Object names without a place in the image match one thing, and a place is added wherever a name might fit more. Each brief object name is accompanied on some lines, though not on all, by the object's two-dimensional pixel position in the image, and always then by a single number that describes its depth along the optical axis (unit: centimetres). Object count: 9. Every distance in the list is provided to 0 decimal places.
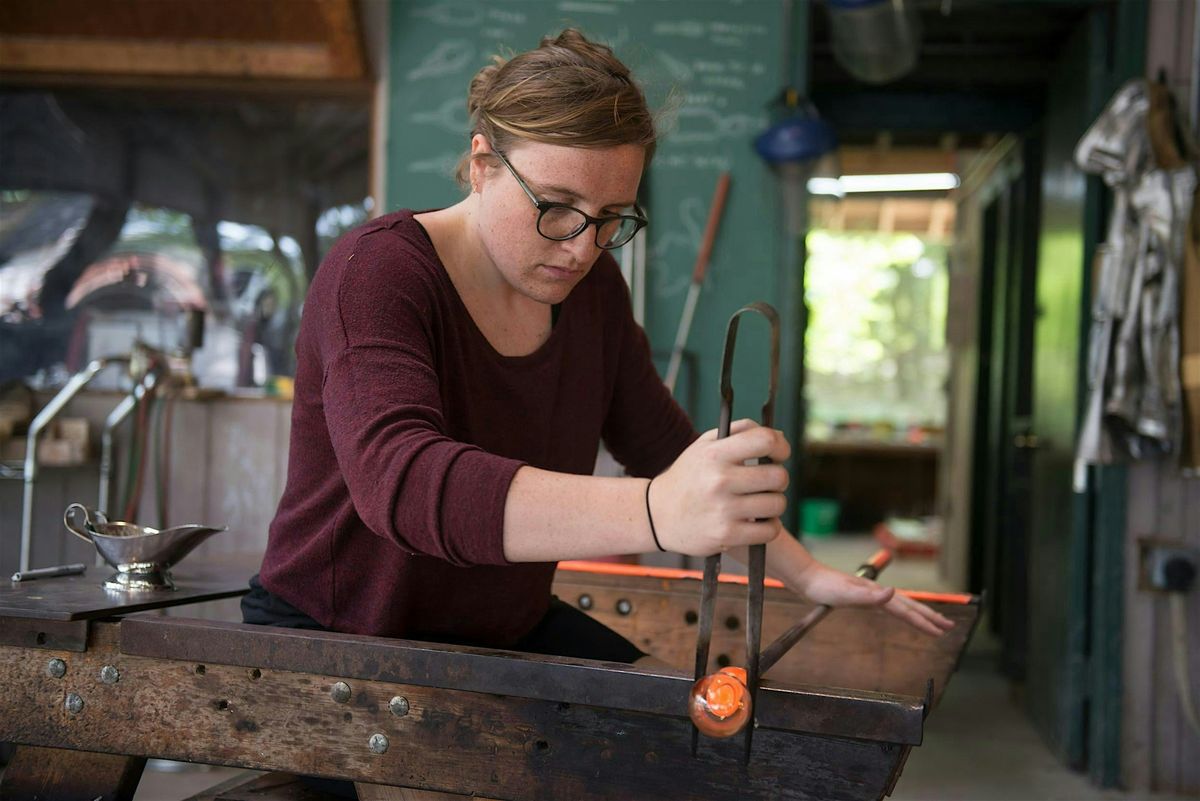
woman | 117
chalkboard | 414
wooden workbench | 121
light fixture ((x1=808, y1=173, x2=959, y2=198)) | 881
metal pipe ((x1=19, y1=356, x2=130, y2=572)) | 354
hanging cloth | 360
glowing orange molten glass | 115
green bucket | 1064
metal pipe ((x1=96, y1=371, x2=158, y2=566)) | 371
